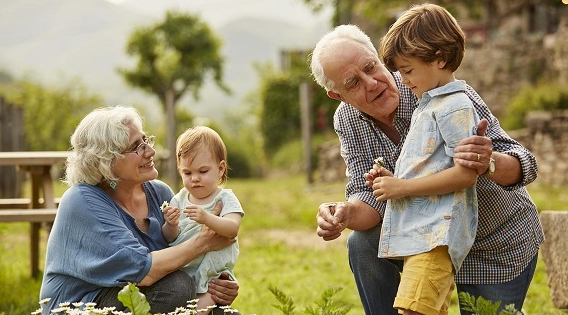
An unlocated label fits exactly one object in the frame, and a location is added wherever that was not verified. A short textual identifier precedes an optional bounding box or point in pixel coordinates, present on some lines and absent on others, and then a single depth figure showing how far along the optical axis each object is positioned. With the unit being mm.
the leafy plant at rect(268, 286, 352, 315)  2807
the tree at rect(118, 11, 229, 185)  23016
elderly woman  3570
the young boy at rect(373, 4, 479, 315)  3137
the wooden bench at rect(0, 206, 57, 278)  5910
